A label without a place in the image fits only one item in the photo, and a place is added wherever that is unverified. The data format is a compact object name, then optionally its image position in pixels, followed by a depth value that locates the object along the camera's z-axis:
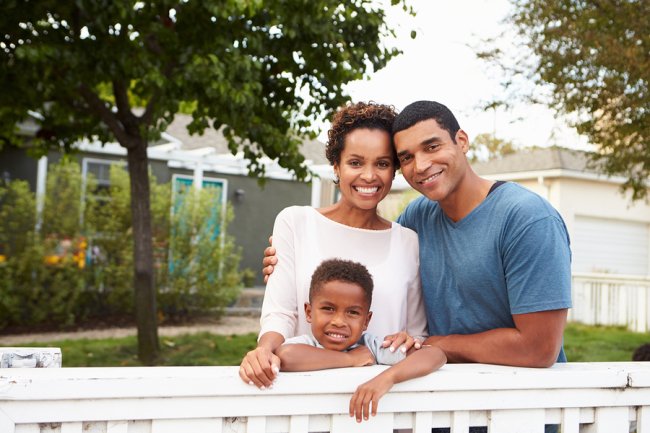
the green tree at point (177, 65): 6.64
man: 2.14
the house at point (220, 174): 14.45
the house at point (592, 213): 19.05
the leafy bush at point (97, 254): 10.99
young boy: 2.04
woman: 2.55
